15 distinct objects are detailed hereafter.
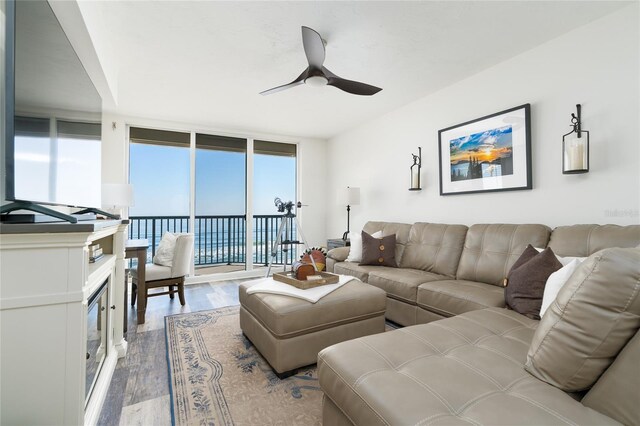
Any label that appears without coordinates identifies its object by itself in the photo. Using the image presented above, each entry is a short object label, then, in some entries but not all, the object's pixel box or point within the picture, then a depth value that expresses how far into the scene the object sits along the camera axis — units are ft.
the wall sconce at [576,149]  6.93
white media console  3.36
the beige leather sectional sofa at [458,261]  6.43
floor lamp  14.26
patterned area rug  4.95
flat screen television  3.63
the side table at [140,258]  8.93
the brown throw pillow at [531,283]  5.65
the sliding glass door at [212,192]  14.66
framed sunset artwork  8.37
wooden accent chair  9.71
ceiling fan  6.26
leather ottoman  6.03
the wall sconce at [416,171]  11.59
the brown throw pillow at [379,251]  10.58
